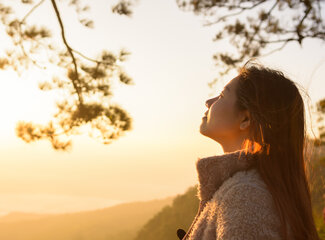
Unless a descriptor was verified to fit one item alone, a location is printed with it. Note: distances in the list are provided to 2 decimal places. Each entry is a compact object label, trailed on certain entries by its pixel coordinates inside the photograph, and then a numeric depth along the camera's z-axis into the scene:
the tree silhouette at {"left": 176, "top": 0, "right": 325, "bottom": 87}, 3.67
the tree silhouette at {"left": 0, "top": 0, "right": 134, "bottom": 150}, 3.53
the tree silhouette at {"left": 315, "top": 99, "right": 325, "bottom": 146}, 5.95
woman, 0.90
